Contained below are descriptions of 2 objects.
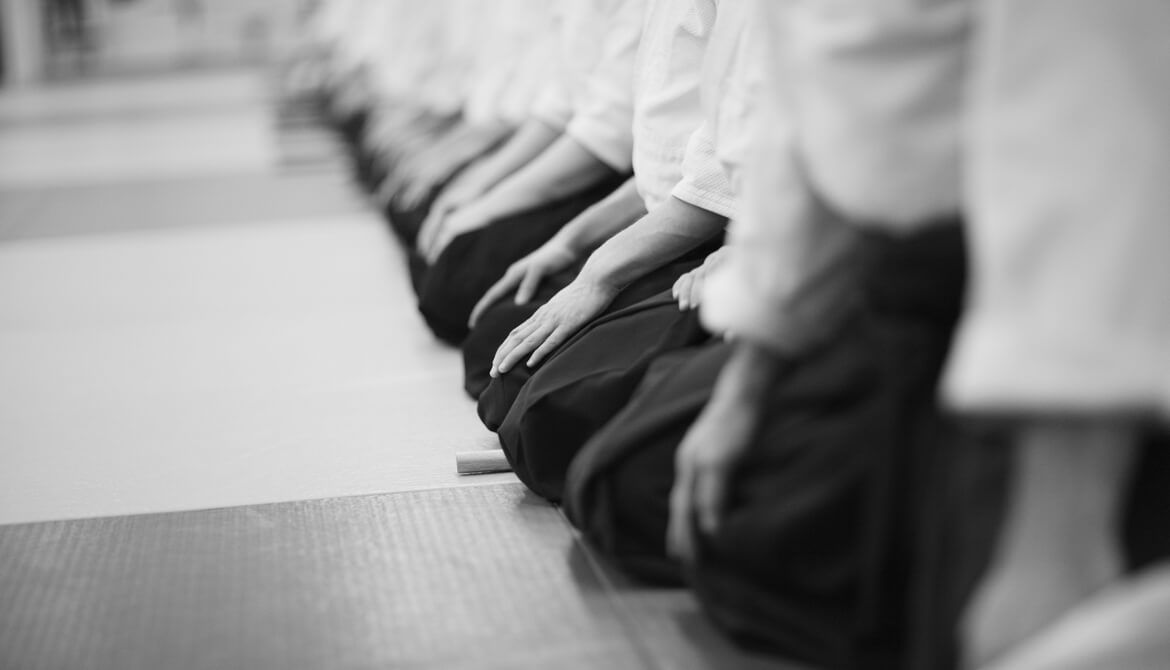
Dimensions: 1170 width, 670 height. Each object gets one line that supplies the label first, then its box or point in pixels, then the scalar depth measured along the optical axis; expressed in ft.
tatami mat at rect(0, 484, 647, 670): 10.12
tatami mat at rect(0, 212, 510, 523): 11.84
